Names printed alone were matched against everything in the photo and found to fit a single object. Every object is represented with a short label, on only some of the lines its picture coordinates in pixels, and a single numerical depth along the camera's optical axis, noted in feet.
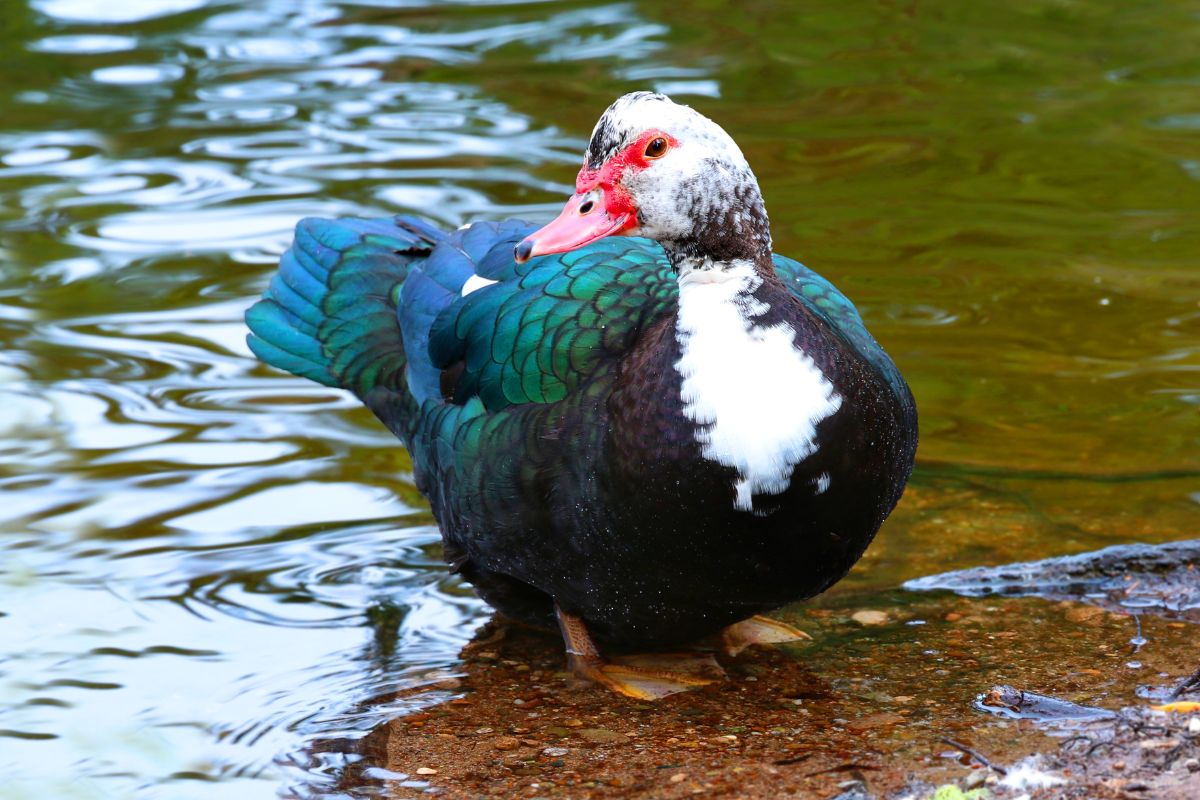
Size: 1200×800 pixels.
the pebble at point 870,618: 31.35
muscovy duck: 24.76
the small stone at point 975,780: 21.75
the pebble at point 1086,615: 30.25
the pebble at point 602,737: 26.84
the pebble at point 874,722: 25.80
